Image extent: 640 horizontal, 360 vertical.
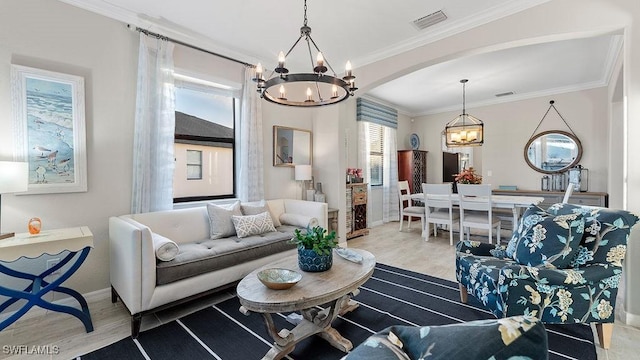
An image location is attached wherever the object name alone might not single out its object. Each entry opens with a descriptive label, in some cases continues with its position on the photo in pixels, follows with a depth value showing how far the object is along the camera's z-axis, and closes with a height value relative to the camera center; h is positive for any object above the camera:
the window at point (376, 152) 6.27 +0.50
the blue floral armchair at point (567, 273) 1.84 -0.67
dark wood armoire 6.57 +0.16
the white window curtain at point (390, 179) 6.54 -0.11
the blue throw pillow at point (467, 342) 0.54 -0.34
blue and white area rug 1.89 -1.18
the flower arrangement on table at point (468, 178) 4.71 -0.07
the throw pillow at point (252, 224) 3.11 -0.56
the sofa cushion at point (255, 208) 3.43 -0.40
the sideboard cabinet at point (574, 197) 4.70 -0.42
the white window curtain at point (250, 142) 3.82 +0.45
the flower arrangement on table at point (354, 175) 5.21 -0.01
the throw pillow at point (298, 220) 3.50 -0.58
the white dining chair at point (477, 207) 4.15 -0.51
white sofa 2.11 -0.71
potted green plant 2.05 -0.54
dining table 4.07 -0.42
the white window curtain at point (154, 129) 2.92 +0.50
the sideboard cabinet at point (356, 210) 5.00 -0.65
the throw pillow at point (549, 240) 1.97 -0.49
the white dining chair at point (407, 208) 5.30 -0.65
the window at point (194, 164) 3.53 +0.14
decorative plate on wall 7.23 +0.84
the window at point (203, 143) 3.45 +0.42
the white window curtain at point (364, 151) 5.93 +0.49
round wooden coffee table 1.65 -0.73
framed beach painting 2.35 +0.43
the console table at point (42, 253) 1.91 -0.56
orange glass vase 2.18 -0.38
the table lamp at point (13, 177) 1.96 +0.00
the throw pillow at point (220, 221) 3.10 -0.51
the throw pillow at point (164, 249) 2.23 -0.58
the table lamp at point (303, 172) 4.25 +0.04
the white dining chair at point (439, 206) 4.57 -0.55
